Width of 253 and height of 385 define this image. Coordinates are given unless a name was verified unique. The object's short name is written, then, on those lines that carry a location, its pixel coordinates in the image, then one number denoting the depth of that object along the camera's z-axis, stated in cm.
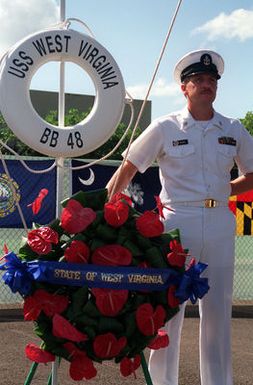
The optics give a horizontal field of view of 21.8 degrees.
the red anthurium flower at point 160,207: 293
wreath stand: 274
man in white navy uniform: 328
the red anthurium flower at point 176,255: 269
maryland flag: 683
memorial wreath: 254
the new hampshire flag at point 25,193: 607
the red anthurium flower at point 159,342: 285
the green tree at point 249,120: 4466
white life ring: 270
